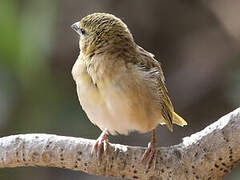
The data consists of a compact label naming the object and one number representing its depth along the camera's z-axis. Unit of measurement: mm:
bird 7047
